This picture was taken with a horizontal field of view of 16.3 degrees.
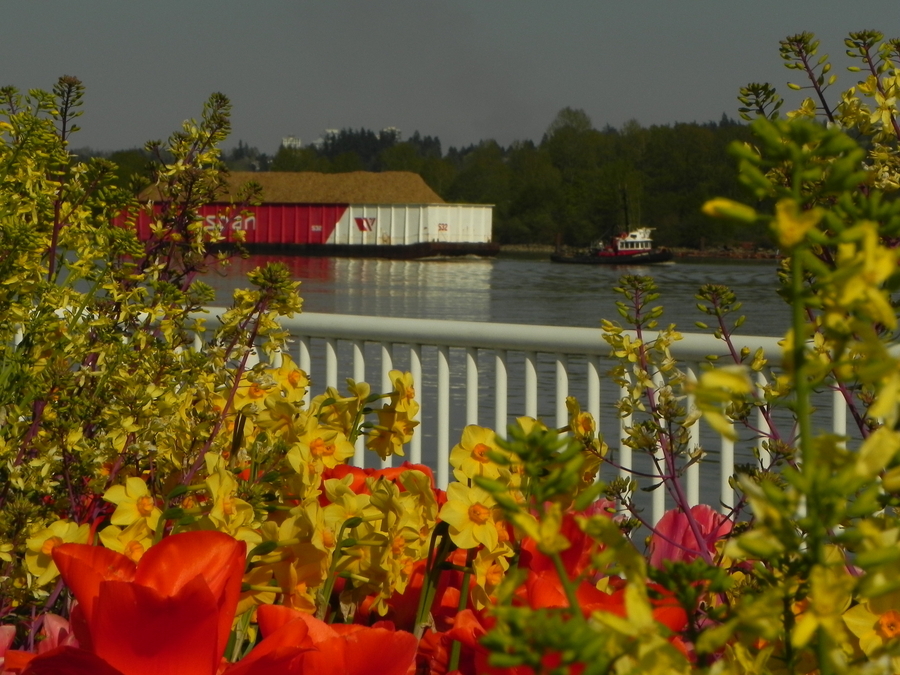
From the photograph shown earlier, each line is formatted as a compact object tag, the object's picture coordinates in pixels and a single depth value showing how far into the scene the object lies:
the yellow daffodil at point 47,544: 5.09
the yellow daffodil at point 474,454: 5.24
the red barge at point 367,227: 139.51
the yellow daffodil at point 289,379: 7.06
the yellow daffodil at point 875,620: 3.50
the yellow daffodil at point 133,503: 5.24
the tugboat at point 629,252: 128.22
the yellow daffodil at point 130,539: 5.18
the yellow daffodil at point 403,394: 6.46
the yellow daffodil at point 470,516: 4.84
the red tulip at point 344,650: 3.64
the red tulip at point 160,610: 3.34
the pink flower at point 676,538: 5.72
